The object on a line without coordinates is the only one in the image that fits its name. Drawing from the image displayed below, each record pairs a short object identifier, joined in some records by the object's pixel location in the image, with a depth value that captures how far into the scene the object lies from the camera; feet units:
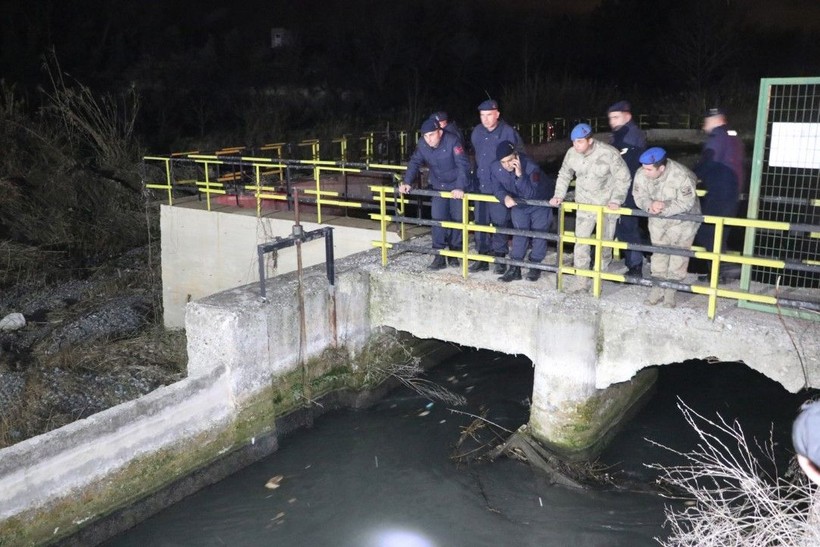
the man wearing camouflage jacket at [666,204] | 22.48
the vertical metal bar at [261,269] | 25.79
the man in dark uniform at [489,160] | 26.04
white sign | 20.29
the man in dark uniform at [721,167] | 24.36
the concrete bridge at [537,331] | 22.29
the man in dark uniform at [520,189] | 25.53
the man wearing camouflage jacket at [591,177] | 23.80
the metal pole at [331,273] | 28.37
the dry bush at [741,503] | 14.66
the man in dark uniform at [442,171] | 27.45
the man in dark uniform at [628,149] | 25.30
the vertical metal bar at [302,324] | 27.55
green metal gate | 20.31
